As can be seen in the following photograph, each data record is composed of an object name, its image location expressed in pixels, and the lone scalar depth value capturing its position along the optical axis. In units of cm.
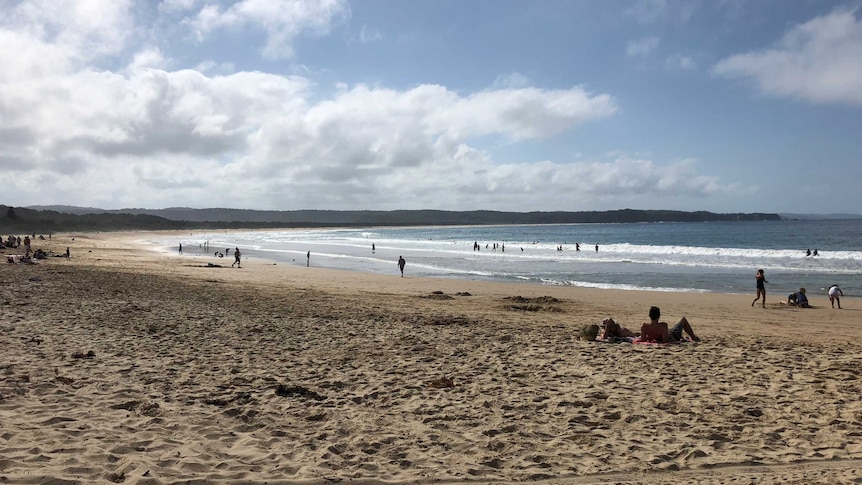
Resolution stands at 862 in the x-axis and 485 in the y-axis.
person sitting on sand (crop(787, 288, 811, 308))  1797
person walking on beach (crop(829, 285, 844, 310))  1782
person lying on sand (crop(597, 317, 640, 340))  1055
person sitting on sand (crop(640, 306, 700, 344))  1028
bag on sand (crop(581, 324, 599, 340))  1056
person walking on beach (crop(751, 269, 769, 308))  1793
